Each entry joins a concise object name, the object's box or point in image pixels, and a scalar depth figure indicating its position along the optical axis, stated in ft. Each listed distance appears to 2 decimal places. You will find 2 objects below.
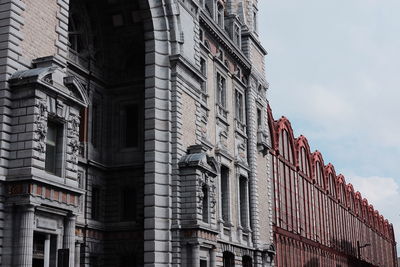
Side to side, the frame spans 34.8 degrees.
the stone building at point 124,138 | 83.10
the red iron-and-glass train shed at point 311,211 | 226.38
